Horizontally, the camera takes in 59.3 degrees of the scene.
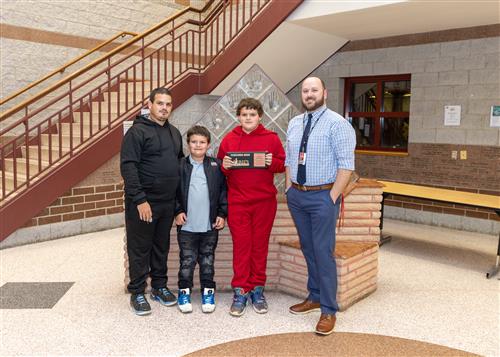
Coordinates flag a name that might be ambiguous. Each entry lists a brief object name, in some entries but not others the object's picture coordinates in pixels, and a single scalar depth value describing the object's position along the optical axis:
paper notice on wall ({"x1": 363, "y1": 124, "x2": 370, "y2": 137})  7.04
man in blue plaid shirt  2.62
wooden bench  4.04
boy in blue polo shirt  2.96
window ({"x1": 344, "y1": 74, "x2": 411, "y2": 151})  6.62
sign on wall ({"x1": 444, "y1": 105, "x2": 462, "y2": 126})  5.82
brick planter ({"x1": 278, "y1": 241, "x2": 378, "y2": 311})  3.10
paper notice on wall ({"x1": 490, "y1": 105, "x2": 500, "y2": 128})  5.46
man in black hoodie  2.80
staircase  4.66
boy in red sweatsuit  2.88
